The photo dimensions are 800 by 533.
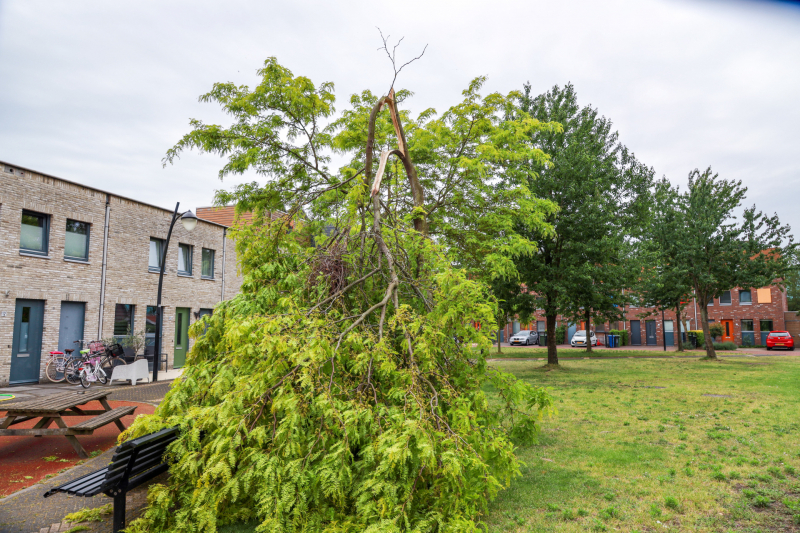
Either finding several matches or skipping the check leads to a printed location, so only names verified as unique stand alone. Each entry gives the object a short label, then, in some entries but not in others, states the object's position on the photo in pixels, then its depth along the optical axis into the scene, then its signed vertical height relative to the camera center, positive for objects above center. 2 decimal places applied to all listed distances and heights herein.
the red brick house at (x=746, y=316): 41.25 +0.26
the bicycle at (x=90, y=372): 14.17 -1.82
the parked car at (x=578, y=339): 44.25 -2.07
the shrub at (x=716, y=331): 40.59 -1.06
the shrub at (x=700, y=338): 38.62 -1.64
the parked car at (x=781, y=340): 35.94 -1.59
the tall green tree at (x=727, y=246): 22.80 +3.59
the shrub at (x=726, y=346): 35.59 -2.04
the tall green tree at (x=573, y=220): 17.42 +3.65
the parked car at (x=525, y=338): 46.12 -2.08
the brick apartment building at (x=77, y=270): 14.51 +1.51
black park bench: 3.92 -1.38
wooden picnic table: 6.34 -1.48
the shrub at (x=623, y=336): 46.69 -1.81
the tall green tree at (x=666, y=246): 23.91 +3.69
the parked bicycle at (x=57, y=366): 15.16 -1.75
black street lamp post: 14.87 +1.77
